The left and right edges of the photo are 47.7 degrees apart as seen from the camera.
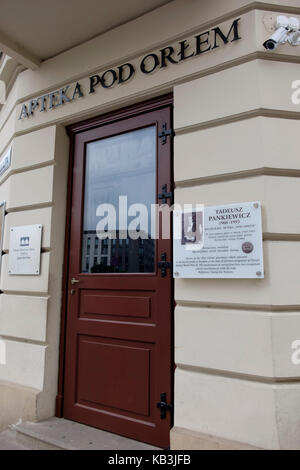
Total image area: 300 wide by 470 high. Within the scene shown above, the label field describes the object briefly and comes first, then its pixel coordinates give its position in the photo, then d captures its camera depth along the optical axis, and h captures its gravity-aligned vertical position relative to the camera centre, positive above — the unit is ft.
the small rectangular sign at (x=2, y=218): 14.39 +2.44
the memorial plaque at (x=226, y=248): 8.36 +0.76
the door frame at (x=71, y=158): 11.05 +4.47
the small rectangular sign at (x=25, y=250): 12.38 +0.94
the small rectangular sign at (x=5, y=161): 14.44 +4.99
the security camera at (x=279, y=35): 8.68 +6.24
